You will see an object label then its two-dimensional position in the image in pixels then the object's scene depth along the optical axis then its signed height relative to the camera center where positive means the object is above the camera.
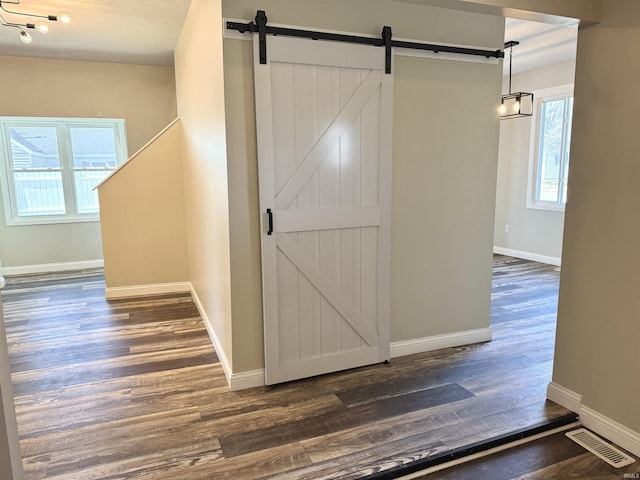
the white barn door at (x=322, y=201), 2.52 -0.15
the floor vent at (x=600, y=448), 2.03 -1.36
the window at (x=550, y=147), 5.70 +0.40
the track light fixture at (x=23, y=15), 3.39 +1.36
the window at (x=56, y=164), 5.48 +0.21
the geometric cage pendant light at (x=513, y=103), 4.90 +0.96
